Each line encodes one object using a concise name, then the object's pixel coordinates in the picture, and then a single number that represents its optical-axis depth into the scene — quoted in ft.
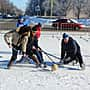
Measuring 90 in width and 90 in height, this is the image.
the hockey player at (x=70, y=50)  39.03
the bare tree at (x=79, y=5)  231.09
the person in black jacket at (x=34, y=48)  39.79
